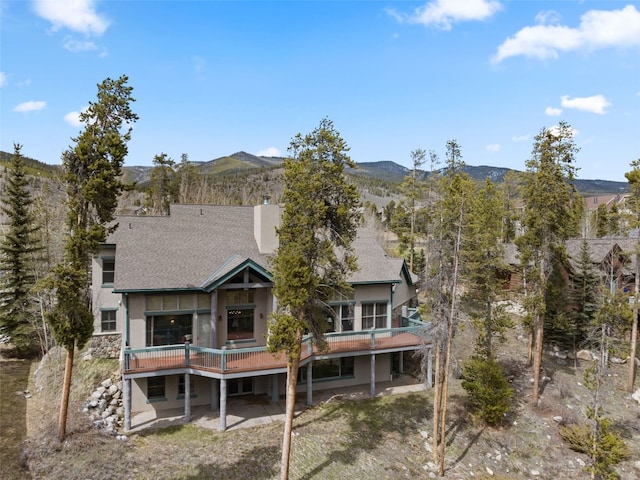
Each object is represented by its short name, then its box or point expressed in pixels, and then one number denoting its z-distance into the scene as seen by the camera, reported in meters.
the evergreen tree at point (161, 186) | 60.72
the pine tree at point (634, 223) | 23.14
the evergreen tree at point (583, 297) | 28.45
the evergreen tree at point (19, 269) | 25.62
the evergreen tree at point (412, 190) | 38.48
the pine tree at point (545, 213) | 20.67
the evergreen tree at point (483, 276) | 15.48
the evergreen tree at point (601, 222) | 63.11
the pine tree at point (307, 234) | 12.66
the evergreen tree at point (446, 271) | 15.20
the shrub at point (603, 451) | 15.94
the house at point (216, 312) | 17.45
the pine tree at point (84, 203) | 14.70
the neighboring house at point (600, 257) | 30.21
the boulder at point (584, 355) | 28.17
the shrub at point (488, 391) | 18.86
